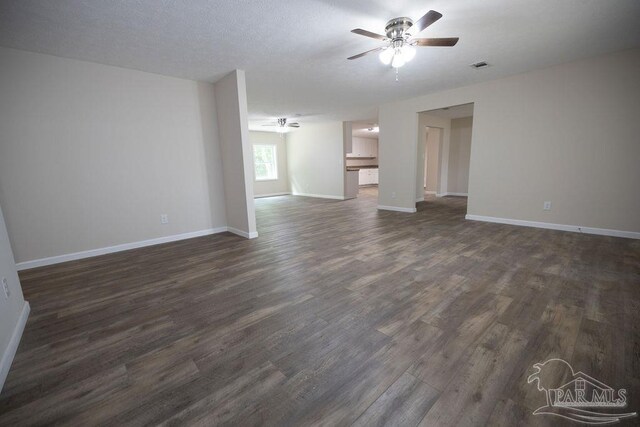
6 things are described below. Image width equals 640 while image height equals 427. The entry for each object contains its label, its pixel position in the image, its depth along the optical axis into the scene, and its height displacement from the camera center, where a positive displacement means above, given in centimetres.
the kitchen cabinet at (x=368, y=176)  1273 -48
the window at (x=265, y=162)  969 +28
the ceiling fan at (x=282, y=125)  754 +132
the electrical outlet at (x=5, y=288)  175 -75
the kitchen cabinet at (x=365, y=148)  1259 +93
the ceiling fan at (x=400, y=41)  241 +120
